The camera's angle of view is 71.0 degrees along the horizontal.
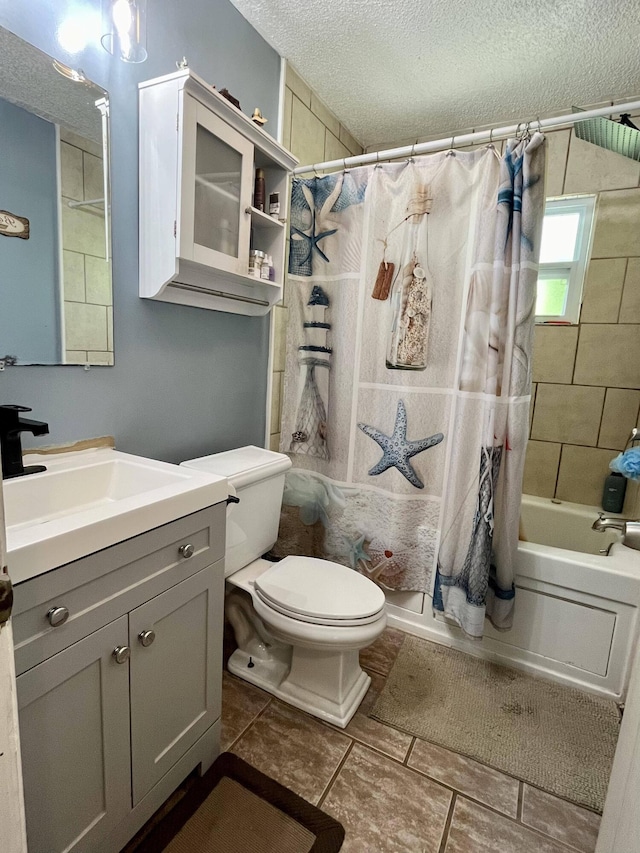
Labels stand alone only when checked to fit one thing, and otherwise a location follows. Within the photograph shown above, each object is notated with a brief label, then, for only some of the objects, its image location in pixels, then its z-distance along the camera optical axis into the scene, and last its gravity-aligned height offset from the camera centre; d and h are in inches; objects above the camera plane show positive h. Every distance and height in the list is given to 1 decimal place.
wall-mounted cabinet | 50.0 +19.9
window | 87.0 +24.2
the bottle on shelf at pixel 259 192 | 63.7 +23.5
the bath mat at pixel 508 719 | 54.5 -46.7
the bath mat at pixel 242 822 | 44.5 -47.6
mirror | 41.6 +13.3
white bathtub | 63.0 -35.0
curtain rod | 55.8 +32.3
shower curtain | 63.2 -0.2
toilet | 55.6 -31.1
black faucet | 40.7 -8.0
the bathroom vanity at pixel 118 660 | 31.7 -25.5
